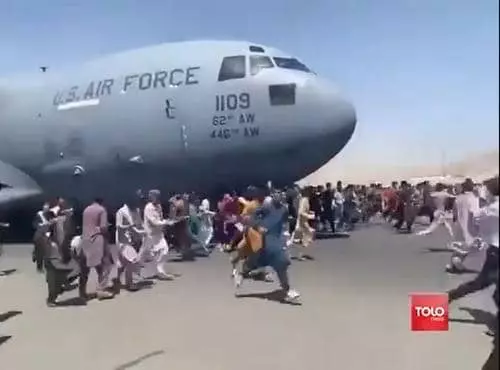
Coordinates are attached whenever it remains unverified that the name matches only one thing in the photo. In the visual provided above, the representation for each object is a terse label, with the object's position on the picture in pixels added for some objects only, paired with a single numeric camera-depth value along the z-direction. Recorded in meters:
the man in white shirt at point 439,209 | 5.71
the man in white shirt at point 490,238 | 3.09
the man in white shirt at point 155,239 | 8.07
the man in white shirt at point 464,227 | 4.80
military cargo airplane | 8.46
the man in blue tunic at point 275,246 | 6.80
